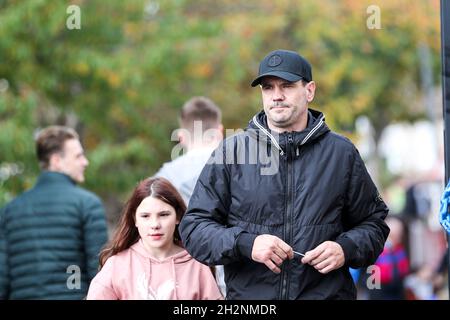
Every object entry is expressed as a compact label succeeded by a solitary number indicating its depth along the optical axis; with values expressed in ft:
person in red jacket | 71.41
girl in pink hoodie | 34.88
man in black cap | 31.42
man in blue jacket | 47.78
